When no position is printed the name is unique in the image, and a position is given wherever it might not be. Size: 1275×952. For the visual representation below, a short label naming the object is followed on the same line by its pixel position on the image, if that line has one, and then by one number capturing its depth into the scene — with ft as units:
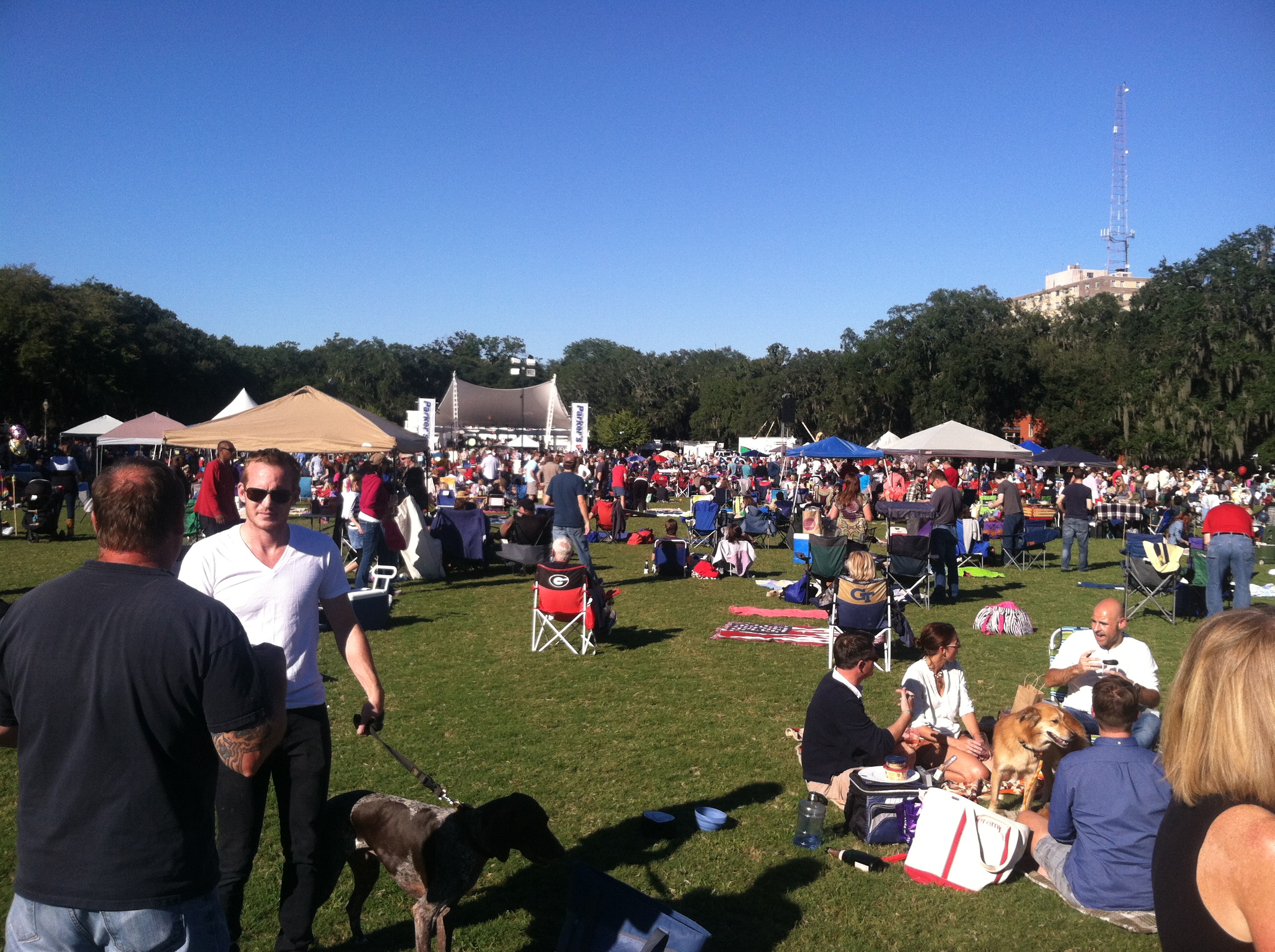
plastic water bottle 15.12
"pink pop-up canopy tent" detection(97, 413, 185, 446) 66.33
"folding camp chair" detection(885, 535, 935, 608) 36.11
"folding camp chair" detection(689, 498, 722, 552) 54.29
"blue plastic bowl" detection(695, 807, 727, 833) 15.58
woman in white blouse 18.47
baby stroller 53.36
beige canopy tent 41.06
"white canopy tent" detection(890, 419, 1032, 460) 68.49
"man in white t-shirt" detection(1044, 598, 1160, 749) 18.81
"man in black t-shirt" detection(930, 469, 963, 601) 40.37
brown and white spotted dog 10.74
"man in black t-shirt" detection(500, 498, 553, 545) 41.83
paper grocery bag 17.53
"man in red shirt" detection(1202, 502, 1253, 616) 32.63
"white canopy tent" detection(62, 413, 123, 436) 92.48
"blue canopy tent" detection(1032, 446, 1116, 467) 74.64
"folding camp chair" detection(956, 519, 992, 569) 50.78
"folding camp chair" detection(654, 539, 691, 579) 46.62
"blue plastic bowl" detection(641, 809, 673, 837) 15.28
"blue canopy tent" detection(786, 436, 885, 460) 65.41
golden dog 15.78
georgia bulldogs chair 28.53
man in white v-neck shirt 10.23
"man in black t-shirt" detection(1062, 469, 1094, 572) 50.21
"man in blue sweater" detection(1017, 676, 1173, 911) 12.41
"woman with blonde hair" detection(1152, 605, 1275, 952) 4.96
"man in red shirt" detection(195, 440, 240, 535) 29.45
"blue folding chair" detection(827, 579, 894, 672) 27.55
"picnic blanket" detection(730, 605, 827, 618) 36.47
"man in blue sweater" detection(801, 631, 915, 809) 16.79
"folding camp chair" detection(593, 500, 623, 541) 63.10
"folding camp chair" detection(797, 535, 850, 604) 36.40
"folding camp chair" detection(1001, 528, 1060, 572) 53.47
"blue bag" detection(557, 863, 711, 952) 10.11
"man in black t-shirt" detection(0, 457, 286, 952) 6.15
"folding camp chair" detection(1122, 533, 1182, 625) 36.35
